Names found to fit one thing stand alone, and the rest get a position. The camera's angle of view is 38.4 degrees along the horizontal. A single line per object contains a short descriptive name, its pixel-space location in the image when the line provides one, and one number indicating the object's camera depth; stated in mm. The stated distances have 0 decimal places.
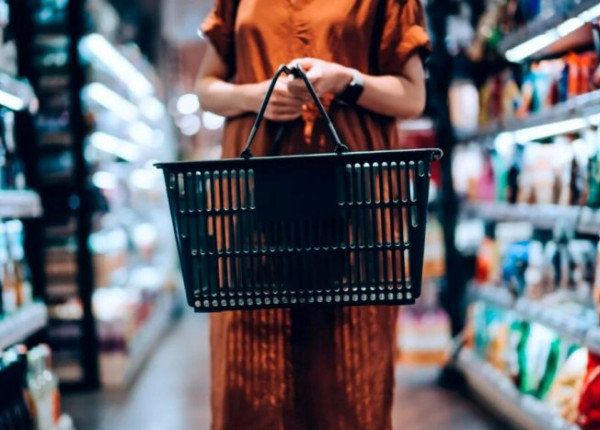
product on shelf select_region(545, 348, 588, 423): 2783
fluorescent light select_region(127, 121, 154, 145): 7445
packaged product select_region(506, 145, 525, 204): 3744
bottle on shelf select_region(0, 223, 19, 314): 2898
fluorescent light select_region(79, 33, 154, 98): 5288
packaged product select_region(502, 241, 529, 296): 3533
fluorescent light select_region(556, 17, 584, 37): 2784
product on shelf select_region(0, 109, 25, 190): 3074
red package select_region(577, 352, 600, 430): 2471
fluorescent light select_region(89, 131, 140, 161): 5764
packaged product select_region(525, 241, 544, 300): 3365
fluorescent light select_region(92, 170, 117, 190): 5821
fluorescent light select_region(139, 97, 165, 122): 8335
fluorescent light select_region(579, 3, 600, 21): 2576
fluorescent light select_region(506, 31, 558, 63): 3195
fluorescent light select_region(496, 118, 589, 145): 3131
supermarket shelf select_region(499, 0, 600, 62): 2699
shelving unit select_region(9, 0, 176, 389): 4945
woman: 1598
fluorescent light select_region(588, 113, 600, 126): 2830
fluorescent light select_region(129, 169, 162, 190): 7587
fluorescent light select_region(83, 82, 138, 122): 5559
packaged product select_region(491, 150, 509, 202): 3857
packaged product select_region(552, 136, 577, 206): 3086
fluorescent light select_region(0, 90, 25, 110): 2980
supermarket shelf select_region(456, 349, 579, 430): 3029
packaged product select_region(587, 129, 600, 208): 2764
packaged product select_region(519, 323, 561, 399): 3184
